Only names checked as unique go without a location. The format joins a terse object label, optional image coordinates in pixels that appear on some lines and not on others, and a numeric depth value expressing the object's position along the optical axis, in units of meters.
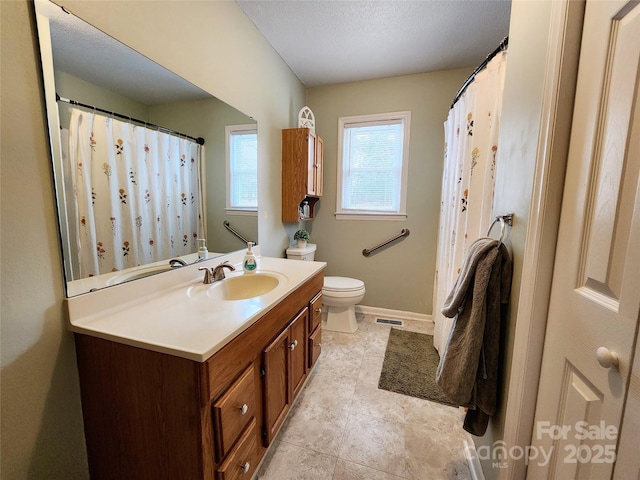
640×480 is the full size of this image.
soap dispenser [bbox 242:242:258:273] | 1.55
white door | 0.54
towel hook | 0.96
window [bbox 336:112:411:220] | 2.62
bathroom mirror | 0.82
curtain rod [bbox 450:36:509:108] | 1.28
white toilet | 2.36
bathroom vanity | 0.77
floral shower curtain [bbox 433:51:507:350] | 1.45
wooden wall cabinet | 2.32
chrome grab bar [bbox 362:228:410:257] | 2.67
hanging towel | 0.95
